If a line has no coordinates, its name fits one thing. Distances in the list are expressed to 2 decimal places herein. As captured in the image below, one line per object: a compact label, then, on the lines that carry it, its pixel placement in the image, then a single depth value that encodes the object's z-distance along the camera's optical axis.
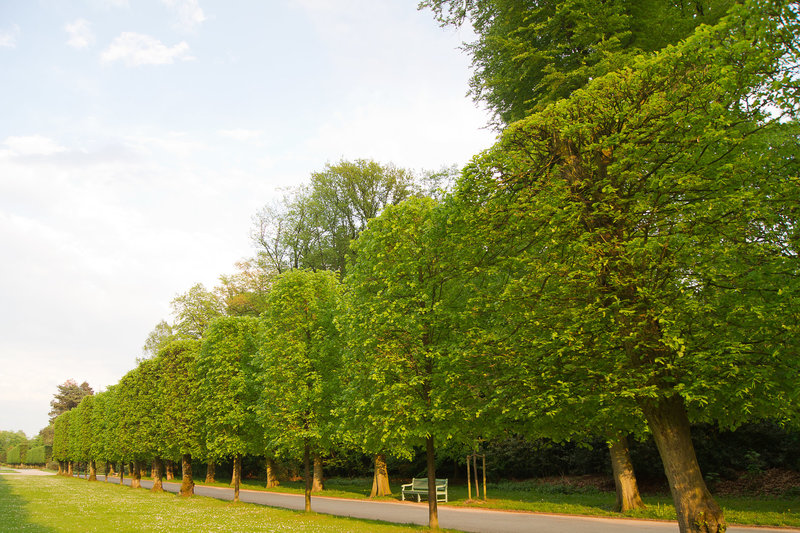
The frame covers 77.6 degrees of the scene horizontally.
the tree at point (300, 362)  20.95
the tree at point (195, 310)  48.69
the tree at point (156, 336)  66.12
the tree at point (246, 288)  45.22
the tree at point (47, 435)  107.37
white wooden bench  25.30
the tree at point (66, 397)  112.31
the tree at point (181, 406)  30.45
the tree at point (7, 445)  180.31
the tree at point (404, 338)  14.65
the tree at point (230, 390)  25.94
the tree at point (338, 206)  40.09
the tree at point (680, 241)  9.41
